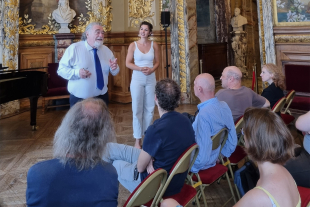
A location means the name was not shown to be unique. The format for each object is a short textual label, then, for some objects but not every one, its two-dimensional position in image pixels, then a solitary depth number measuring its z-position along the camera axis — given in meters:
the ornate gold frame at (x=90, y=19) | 7.81
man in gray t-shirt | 3.37
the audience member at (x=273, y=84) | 3.96
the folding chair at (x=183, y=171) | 2.01
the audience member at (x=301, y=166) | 2.34
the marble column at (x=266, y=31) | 5.87
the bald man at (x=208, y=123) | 2.60
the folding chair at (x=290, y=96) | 4.24
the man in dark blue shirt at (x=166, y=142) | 2.18
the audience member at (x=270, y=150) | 1.46
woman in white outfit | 4.29
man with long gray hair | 1.50
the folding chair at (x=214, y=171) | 2.54
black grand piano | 4.93
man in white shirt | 3.58
